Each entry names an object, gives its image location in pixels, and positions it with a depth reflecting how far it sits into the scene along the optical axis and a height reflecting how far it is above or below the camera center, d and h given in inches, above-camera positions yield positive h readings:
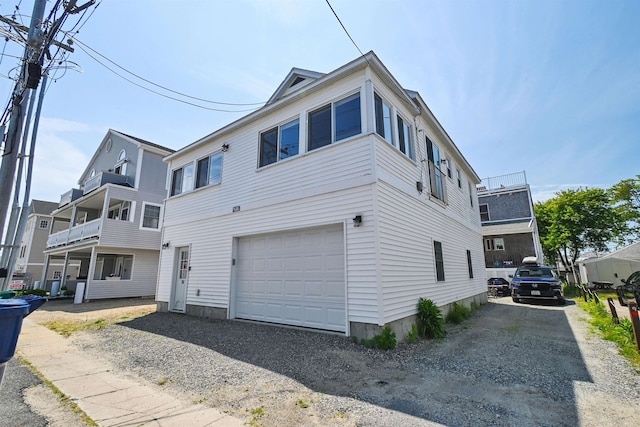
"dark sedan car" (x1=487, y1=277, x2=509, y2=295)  691.4 -37.9
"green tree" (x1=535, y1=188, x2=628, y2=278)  905.5 +153.9
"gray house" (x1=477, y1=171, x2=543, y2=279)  844.6 +139.6
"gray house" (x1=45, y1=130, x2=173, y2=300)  626.5 +102.5
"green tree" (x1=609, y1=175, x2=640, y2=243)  942.4 +244.2
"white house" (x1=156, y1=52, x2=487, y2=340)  246.1 +59.4
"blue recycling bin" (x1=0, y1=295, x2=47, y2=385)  78.6 -15.3
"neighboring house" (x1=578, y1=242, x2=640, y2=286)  734.3 +4.8
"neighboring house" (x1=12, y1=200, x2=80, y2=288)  1074.7 +87.6
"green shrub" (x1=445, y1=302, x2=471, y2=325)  347.9 -55.7
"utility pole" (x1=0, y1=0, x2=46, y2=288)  146.8 +96.5
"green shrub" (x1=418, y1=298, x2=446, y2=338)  272.1 -49.2
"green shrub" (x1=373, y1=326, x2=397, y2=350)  215.0 -53.1
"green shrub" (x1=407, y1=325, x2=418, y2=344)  247.8 -57.9
